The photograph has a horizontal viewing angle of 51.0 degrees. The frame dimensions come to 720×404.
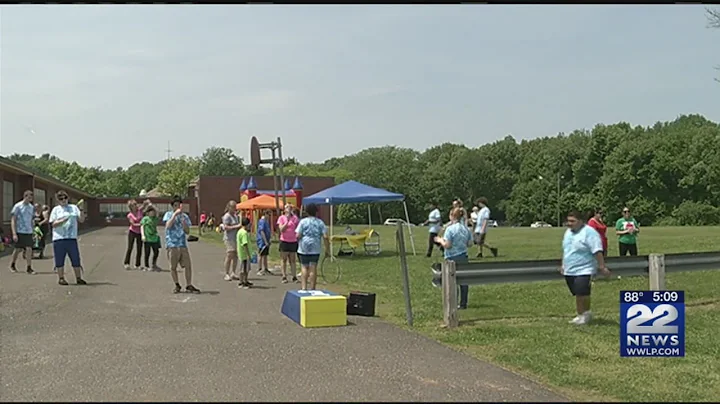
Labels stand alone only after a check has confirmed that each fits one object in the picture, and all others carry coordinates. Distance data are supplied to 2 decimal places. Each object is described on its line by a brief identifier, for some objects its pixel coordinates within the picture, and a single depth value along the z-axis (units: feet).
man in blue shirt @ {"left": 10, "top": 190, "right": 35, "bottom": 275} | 53.93
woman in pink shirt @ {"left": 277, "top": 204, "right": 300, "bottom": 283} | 49.44
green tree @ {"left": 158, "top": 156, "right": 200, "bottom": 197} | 342.85
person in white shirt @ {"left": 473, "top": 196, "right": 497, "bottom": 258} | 66.85
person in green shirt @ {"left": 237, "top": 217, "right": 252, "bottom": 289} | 48.03
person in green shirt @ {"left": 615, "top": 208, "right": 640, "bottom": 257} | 55.06
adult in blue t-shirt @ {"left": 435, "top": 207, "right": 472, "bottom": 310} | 37.11
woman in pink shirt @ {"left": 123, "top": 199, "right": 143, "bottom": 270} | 61.17
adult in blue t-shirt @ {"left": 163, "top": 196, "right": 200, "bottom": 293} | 43.32
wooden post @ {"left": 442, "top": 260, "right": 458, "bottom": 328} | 31.42
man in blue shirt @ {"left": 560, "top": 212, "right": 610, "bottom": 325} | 32.14
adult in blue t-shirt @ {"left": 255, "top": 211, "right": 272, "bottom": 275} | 55.06
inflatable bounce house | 104.58
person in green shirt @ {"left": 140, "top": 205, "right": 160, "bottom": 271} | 58.59
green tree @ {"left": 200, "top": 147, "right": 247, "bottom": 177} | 452.76
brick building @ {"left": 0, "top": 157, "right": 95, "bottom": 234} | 104.58
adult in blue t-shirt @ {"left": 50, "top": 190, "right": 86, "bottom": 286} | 45.16
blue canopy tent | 76.13
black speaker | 35.04
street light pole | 297.74
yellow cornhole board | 31.17
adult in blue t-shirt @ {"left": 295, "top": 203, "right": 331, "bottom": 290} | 40.73
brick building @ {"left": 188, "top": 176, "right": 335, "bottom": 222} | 250.98
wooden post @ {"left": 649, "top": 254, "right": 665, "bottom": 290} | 36.14
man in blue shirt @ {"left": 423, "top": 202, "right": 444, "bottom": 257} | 73.97
